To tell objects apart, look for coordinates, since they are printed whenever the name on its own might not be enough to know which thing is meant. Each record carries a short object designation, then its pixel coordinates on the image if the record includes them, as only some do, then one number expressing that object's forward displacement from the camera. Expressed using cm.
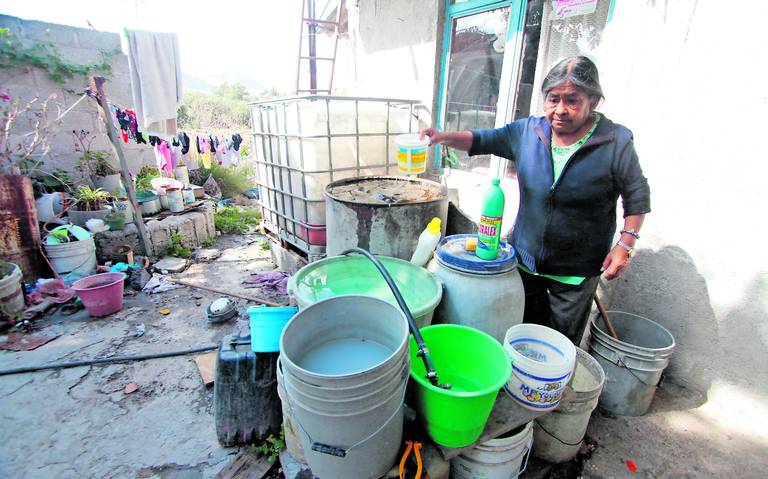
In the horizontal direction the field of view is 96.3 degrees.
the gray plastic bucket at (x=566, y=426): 200
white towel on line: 511
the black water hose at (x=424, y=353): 133
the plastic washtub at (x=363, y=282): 186
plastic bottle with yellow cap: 235
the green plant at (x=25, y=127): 528
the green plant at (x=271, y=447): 217
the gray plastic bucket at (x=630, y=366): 236
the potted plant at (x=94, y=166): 598
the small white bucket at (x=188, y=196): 654
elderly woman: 187
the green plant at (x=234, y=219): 686
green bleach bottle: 187
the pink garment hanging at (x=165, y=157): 688
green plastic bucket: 129
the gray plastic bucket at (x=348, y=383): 104
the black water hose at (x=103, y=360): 303
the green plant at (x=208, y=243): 616
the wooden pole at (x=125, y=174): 449
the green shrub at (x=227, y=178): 879
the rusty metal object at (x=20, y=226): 409
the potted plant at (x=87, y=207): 502
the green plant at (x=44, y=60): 538
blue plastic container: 191
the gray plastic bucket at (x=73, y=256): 439
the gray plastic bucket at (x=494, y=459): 168
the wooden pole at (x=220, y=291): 409
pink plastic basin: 383
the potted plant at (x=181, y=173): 732
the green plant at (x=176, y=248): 562
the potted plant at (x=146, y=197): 581
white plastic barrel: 191
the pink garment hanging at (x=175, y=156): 716
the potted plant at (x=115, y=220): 507
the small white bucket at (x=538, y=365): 149
